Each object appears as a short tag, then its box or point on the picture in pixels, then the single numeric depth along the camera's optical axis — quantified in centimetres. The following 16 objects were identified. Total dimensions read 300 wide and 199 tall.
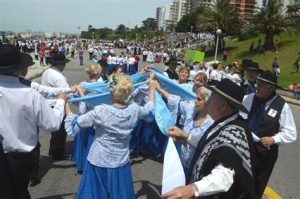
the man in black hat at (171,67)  529
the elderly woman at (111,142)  263
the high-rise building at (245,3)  9077
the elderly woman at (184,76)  426
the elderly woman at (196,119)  264
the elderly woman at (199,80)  352
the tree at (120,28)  10387
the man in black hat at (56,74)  402
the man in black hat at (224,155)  156
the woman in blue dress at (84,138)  385
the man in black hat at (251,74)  345
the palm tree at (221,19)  3074
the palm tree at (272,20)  2480
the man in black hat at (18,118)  223
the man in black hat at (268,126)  271
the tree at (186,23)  6974
